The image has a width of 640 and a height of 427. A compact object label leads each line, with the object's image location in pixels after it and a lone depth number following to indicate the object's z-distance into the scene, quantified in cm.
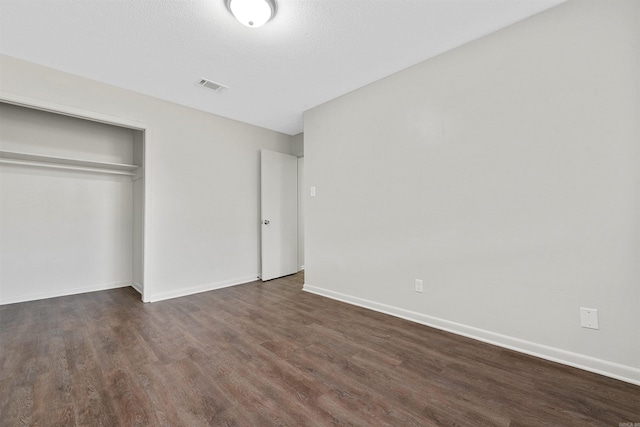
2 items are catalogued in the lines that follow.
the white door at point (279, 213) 437
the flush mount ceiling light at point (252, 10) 185
